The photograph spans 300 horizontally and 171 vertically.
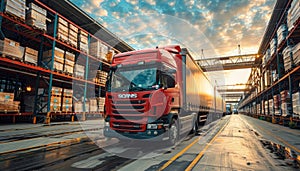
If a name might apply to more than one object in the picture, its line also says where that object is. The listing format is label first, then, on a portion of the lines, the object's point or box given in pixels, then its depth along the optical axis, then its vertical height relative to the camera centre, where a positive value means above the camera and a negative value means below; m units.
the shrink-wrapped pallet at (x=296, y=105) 12.85 -0.09
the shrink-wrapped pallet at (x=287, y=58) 14.04 +3.75
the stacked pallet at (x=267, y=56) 22.29 +6.05
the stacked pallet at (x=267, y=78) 23.34 +3.33
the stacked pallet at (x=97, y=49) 19.62 +5.69
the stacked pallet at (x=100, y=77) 20.42 +2.70
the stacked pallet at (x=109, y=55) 21.81 +5.55
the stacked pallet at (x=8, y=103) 11.86 -0.28
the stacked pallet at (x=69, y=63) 15.91 +3.36
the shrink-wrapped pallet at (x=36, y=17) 12.95 +6.10
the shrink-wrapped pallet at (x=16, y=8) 11.47 +5.99
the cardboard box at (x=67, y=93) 16.04 +0.65
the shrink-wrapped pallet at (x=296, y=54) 12.45 +3.52
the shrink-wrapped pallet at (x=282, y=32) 15.83 +6.37
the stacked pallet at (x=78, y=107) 17.02 -0.66
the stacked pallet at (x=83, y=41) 17.62 +5.91
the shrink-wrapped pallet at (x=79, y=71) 16.99 +2.84
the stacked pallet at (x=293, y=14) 12.22 +6.50
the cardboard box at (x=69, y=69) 15.86 +2.80
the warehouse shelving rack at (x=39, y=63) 12.25 +2.49
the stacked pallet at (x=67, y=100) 15.93 -0.01
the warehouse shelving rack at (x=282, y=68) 13.63 +3.70
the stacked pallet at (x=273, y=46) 19.23 +6.32
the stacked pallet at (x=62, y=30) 15.20 +6.12
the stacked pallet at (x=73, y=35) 16.55 +6.09
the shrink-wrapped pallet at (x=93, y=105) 19.25 -0.50
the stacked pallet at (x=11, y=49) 11.11 +3.23
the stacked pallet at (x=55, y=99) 14.63 +0.06
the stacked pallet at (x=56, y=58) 14.81 +3.45
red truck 5.69 +0.20
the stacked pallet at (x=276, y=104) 18.95 -0.07
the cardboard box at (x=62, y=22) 15.23 +6.80
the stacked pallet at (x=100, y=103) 20.55 -0.35
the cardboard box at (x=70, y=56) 16.11 +3.99
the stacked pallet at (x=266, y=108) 25.30 -0.70
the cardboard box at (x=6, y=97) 11.90 +0.14
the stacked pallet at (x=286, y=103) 15.50 +0.05
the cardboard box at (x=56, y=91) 14.83 +0.74
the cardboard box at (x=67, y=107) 15.83 -0.65
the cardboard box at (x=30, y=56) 12.64 +3.17
